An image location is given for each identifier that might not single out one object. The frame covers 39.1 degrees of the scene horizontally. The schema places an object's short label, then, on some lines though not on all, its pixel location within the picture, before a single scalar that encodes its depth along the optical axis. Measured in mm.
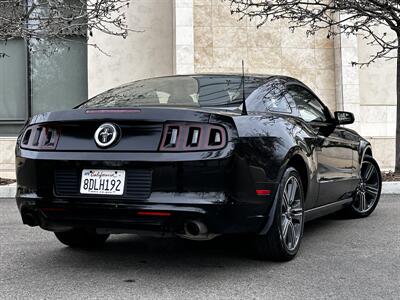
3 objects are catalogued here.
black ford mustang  3488
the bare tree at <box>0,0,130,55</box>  9914
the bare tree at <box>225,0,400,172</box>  9344
